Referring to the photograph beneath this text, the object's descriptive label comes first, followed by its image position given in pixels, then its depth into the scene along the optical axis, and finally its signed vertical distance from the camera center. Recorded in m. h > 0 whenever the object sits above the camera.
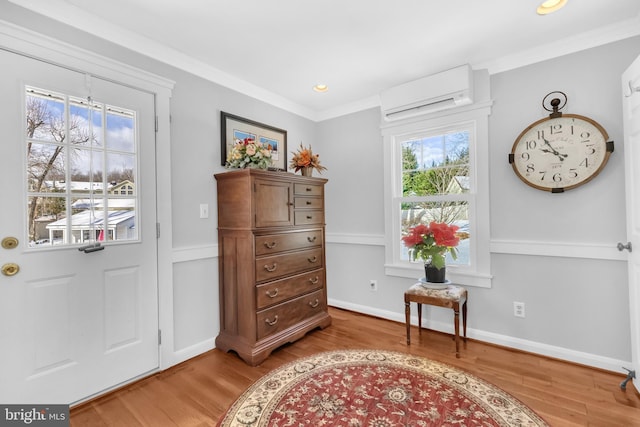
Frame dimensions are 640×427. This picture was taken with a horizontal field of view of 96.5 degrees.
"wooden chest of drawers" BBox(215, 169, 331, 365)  2.27 -0.41
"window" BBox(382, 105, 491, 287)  2.58 +0.26
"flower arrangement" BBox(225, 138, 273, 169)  2.38 +0.50
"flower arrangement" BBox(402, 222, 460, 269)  2.38 -0.26
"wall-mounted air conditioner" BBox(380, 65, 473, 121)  2.53 +1.11
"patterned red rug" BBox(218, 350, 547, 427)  1.60 -1.16
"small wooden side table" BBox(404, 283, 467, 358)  2.29 -0.72
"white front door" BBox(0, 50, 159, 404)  1.58 -0.13
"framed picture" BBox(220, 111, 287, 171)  2.59 +0.80
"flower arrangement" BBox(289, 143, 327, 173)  2.80 +0.52
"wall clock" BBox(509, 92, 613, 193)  2.10 +0.45
